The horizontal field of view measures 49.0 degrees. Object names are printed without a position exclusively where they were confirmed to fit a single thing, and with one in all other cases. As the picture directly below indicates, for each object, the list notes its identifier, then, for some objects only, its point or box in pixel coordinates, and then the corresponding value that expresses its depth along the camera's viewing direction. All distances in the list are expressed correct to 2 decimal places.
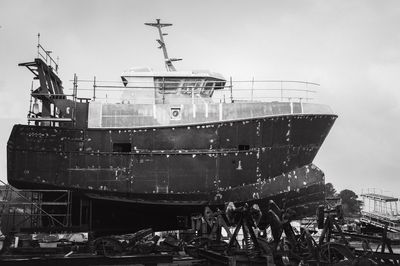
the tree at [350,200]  78.44
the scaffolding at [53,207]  14.01
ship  14.27
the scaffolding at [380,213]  27.99
